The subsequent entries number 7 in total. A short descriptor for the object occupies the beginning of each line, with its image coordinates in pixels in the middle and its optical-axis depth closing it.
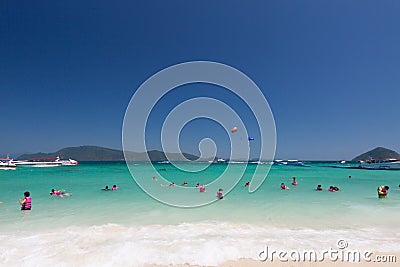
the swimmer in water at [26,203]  11.34
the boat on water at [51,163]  74.31
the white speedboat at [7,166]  56.22
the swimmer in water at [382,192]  15.32
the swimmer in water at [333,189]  19.41
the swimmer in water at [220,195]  15.36
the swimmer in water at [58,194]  16.64
